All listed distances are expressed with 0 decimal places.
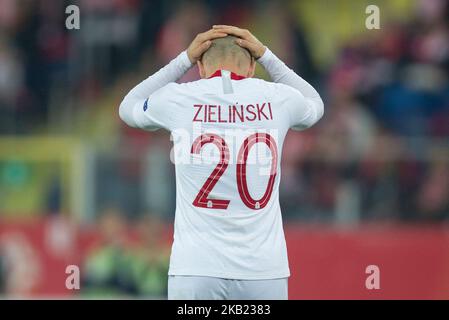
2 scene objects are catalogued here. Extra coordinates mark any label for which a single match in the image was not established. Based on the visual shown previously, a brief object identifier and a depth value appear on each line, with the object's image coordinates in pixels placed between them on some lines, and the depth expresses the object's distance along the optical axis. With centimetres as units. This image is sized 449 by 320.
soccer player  1198
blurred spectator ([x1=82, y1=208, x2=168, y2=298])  2377
